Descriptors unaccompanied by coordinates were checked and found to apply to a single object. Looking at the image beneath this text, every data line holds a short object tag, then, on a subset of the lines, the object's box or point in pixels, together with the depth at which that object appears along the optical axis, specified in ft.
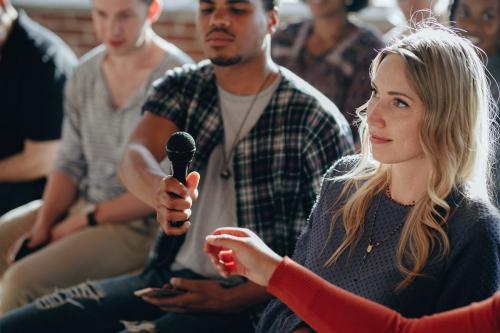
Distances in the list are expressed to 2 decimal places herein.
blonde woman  7.78
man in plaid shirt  9.65
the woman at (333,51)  12.45
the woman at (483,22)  12.09
